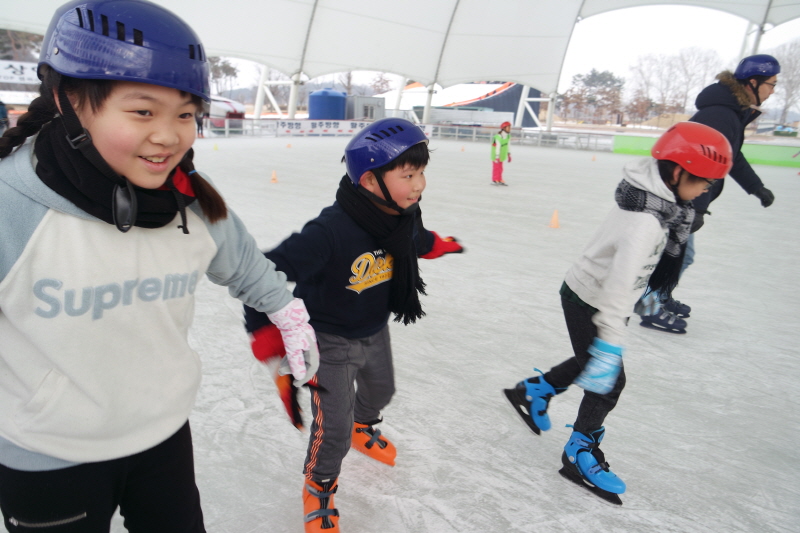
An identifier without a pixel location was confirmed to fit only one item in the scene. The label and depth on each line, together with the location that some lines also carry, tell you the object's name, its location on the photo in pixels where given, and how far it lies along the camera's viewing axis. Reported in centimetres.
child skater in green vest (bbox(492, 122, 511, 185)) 934
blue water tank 2561
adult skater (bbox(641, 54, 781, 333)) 311
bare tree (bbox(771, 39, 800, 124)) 2633
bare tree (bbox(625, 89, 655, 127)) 4009
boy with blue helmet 166
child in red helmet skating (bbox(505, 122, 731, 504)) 172
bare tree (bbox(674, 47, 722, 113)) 3447
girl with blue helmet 88
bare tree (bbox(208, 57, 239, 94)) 4656
